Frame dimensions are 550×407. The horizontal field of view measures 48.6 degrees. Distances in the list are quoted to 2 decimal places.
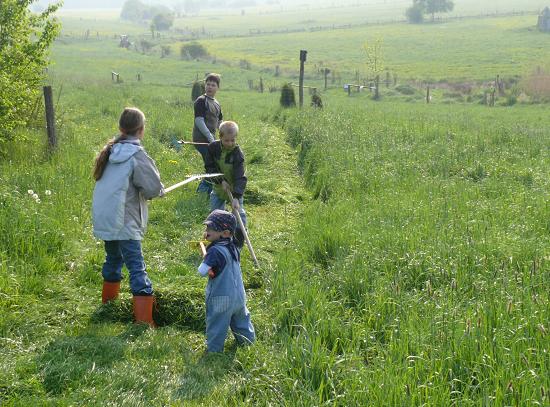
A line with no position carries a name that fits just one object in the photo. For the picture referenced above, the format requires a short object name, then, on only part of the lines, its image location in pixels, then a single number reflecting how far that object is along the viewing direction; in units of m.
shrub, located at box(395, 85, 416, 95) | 44.34
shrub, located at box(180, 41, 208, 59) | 75.39
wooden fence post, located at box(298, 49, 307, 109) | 21.75
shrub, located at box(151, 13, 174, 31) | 151.62
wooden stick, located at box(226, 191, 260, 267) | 6.31
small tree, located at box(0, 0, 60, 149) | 9.34
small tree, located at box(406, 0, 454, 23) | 117.69
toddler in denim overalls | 4.91
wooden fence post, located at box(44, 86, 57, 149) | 10.14
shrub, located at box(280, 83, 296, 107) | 22.95
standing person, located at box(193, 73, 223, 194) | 8.97
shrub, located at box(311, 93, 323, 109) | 23.25
